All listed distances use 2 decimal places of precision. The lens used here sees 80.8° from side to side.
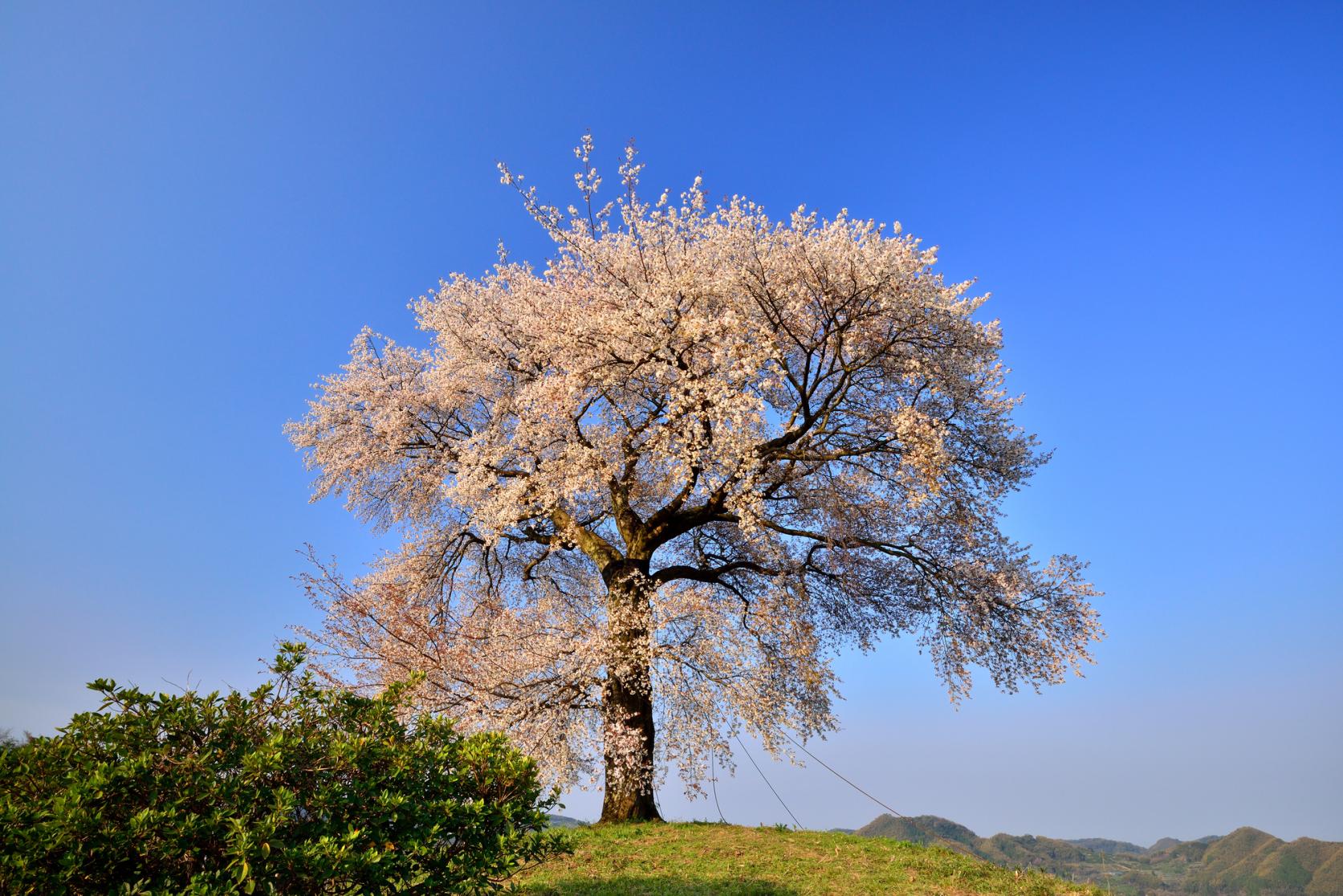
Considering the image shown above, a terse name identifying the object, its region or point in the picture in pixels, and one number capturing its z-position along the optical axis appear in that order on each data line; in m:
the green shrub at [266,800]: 5.90
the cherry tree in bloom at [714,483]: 14.95
